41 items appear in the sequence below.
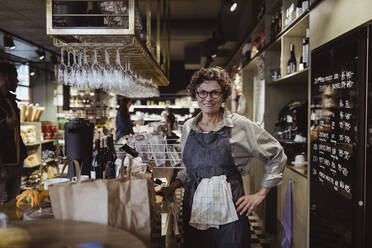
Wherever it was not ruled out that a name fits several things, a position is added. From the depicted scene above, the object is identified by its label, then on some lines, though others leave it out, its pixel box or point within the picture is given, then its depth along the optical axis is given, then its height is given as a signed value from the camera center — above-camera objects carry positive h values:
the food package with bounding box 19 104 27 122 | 5.61 +0.10
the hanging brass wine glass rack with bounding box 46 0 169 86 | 2.22 +0.61
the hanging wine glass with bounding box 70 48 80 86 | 2.52 +0.36
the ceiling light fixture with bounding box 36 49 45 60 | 7.24 +1.47
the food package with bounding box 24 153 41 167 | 5.70 -0.81
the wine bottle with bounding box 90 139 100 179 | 2.00 -0.27
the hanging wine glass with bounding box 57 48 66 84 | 2.53 +0.37
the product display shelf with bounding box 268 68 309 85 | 2.80 +0.39
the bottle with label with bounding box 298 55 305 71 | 2.75 +0.44
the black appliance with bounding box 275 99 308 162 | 3.18 -0.13
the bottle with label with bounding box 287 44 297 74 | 3.09 +0.53
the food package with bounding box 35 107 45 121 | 6.00 +0.06
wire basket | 2.55 -0.28
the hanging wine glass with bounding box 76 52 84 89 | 2.55 +0.33
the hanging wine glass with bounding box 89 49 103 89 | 2.54 +0.35
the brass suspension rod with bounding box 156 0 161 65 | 4.11 +0.92
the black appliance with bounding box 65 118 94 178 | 1.95 -0.18
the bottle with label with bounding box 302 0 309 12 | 2.62 +0.94
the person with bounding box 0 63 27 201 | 3.38 -0.22
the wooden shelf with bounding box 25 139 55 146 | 5.59 -0.49
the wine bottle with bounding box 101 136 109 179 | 2.03 -0.27
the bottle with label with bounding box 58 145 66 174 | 2.22 -0.29
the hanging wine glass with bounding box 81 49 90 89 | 2.52 +0.37
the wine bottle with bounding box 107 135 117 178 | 1.87 -0.28
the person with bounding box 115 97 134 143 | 6.09 -0.11
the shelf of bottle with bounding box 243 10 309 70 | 2.71 +0.84
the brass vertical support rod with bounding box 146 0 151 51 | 3.13 +0.89
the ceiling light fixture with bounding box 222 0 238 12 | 3.57 +1.28
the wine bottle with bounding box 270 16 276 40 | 3.75 +1.07
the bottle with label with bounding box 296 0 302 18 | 2.78 +0.97
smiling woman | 1.80 -0.31
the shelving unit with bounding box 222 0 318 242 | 2.72 +0.39
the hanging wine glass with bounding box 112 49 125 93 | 2.60 +0.37
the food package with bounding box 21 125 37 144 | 5.52 -0.31
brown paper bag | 1.16 -0.33
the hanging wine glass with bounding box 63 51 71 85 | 2.53 +0.35
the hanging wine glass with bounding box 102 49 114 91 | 2.57 +0.37
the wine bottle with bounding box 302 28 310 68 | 2.73 +0.58
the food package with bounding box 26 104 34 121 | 5.77 +0.08
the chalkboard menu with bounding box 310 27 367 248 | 1.71 -0.13
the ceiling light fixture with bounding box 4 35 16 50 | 5.94 +1.42
